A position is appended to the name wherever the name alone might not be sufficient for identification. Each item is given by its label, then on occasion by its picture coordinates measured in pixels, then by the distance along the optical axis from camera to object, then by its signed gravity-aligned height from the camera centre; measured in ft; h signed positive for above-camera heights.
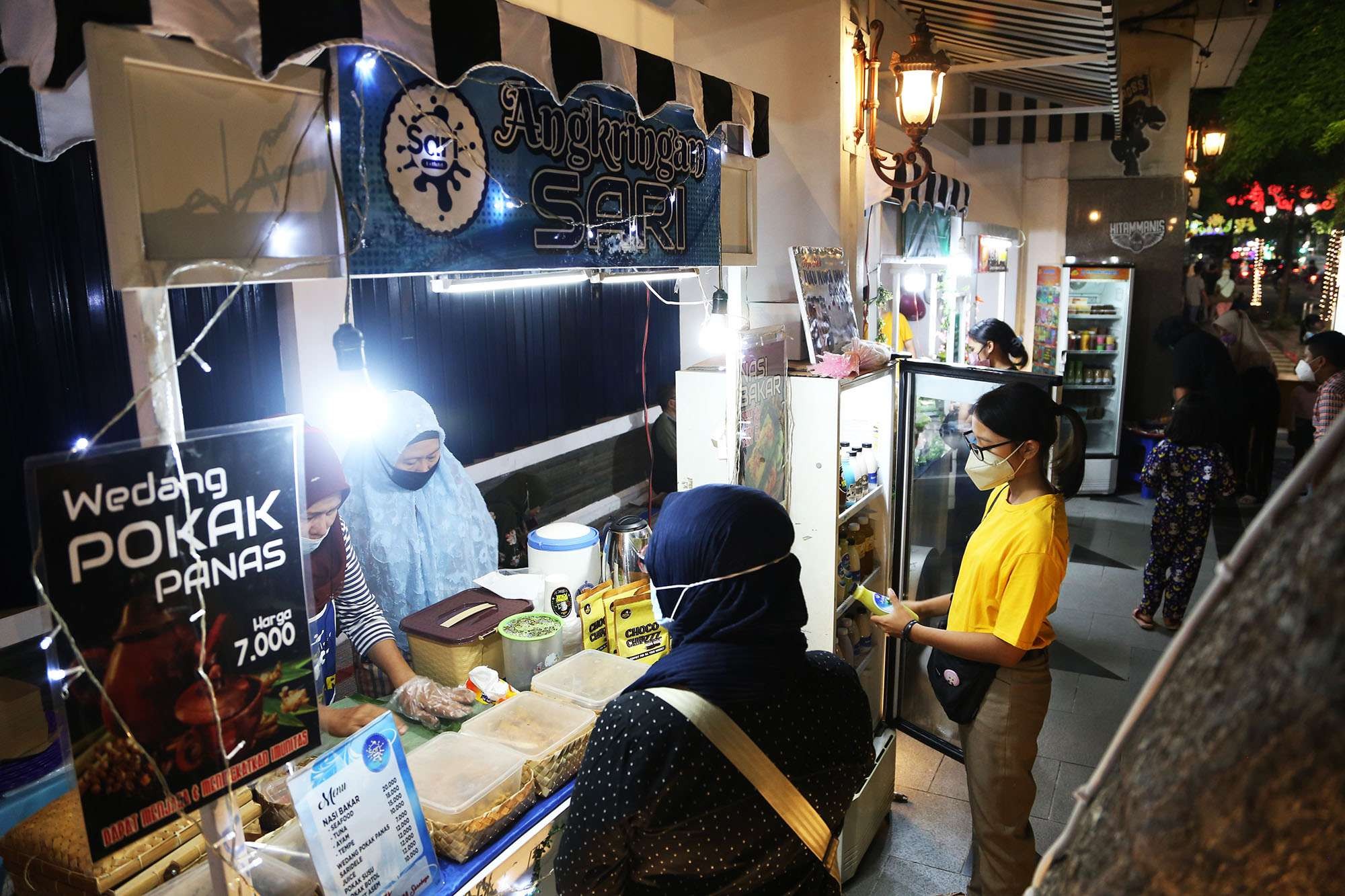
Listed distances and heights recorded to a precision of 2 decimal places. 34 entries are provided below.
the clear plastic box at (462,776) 7.44 -4.17
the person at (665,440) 20.67 -3.25
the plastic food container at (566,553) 12.32 -3.51
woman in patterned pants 21.44 -5.09
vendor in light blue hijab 12.09 -2.94
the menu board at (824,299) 14.70 +0.00
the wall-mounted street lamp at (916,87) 16.06 +3.90
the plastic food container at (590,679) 9.27 -4.12
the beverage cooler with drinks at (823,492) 13.70 -3.19
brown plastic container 9.59 -3.63
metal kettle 12.82 -3.65
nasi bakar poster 13.04 -1.77
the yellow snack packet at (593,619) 10.65 -3.84
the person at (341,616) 8.82 -3.65
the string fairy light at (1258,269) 72.74 +1.92
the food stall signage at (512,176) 7.30 +1.31
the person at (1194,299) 45.06 -0.39
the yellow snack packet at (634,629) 10.76 -4.02
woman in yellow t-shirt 10.67 -3.89
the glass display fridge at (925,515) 15.26 -4.18
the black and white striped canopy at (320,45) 5.40 +1.99
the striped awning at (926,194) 23.82 +2.98
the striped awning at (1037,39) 19.19 +6.36
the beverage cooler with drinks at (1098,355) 34.58 -2.49
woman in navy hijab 6.02 -3.12
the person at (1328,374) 24.90 -2.47
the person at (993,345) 20.48 -1.17
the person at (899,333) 23.24 -0.96
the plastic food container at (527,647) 9.86 -3.87
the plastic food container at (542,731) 8.16 -4.16
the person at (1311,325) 56.65 -2.32
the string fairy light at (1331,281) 54.60 +0.55
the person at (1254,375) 32.60 -3.15
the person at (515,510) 15.72 -3.78
